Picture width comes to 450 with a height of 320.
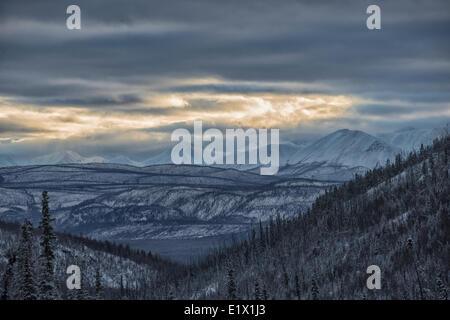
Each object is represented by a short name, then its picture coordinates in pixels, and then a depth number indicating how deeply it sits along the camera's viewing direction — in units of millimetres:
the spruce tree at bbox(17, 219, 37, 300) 111938
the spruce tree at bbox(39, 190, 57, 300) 111875
